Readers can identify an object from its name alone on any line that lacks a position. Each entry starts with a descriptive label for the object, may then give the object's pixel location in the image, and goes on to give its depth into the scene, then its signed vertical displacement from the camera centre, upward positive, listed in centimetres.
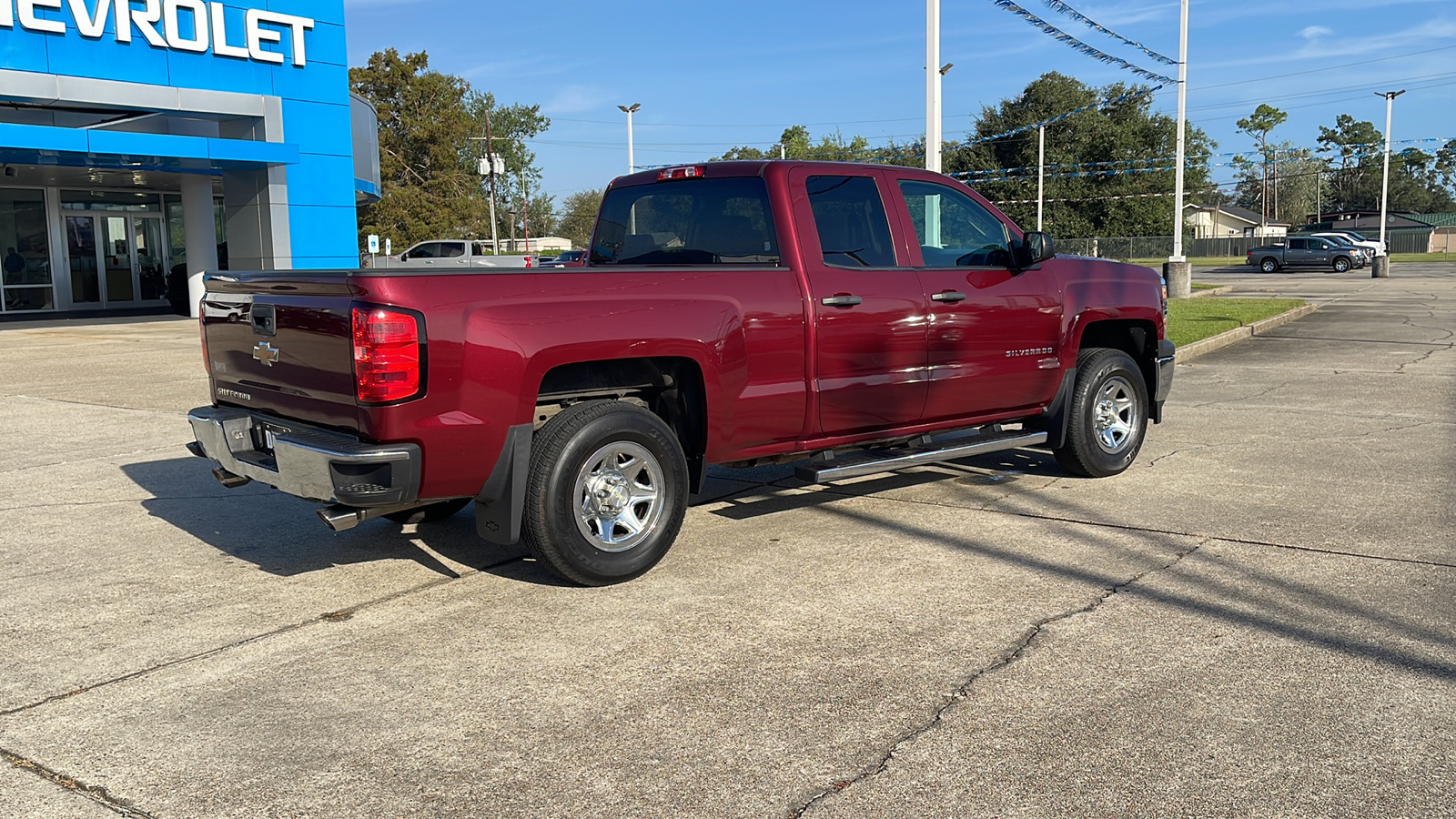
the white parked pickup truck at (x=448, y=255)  3378 +98
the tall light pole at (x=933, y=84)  1491 +249
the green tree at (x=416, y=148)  5988 +718
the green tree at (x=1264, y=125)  12050 +1510
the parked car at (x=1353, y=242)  4900 +110
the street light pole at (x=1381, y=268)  4078 -2
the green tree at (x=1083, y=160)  7294 +719
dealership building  2153 +273
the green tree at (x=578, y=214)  10806 +660
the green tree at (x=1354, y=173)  12425 +1031
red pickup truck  483 -39
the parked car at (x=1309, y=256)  4816 +54
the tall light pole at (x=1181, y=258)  2728 +31
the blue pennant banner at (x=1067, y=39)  1681 +381
